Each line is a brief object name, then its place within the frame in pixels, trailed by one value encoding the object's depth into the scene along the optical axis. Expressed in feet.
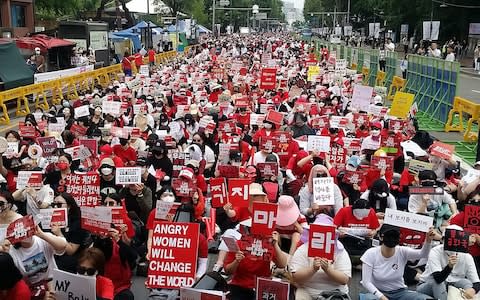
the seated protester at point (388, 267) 20.81
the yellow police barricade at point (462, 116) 58.03
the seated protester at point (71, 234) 19.36
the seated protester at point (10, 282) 15.88
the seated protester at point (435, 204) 26.30
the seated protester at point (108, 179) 27.73
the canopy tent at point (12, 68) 79.61
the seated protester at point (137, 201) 27.35
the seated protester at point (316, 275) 19.01
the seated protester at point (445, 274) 20.75
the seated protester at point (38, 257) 18.42
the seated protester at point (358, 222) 25.50
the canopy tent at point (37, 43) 105.70
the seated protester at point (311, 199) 27.53
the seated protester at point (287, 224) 21.91
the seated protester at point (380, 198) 27.09
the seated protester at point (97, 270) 17.49
